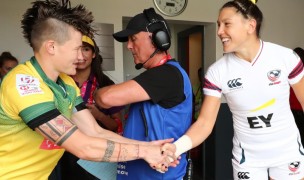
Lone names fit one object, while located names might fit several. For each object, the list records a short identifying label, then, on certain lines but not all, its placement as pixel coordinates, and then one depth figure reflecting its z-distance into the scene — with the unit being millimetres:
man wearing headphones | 1186
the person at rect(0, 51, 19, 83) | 2705
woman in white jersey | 1485
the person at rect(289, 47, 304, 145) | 2988
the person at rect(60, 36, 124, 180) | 1751
